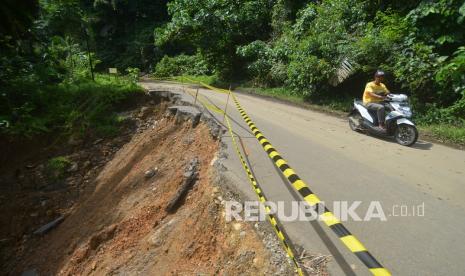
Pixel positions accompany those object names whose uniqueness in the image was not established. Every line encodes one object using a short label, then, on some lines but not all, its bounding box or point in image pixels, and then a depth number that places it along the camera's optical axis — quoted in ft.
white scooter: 24.94
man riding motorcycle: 27.61
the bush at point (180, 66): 83.76
